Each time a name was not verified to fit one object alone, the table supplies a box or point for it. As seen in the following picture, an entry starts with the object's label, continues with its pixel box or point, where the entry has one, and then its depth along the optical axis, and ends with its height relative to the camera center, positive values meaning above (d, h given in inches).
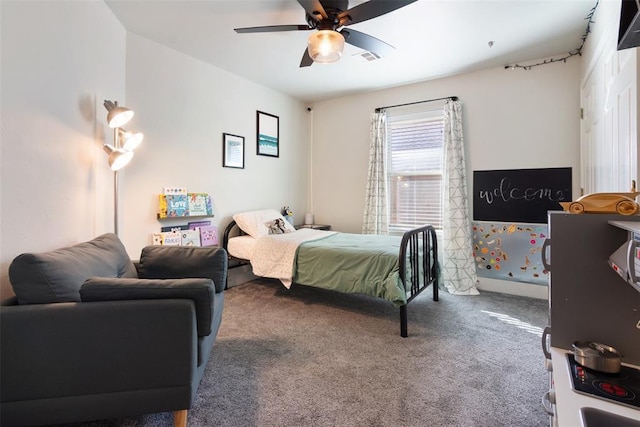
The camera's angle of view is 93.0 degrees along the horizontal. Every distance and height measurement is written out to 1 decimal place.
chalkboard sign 127.7 +8.9
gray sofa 47.1 -21.3
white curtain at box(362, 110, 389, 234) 166.4 +21.1
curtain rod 145.4 +57.2
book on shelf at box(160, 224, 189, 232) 124.1 -6.9
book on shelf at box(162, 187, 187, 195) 123.3 +8.5
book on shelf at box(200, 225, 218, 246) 134.3 -10.8
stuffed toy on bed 147.3 -7.5
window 156.1 +23.3
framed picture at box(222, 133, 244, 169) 146.7 +30.1
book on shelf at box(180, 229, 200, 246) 127.5 -11.3
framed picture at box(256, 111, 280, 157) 164.1 +43.1
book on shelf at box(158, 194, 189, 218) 121.0 +2.4
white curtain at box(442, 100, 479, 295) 141.0 -3.4
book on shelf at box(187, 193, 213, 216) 131.0 +3.1
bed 99.5 -17.2
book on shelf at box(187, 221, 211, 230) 131.8 -5.7
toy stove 32.6 -19.6
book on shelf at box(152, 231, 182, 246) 119.2 -10.9
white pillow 140.9 -5.0
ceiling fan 76.0 +52.2
